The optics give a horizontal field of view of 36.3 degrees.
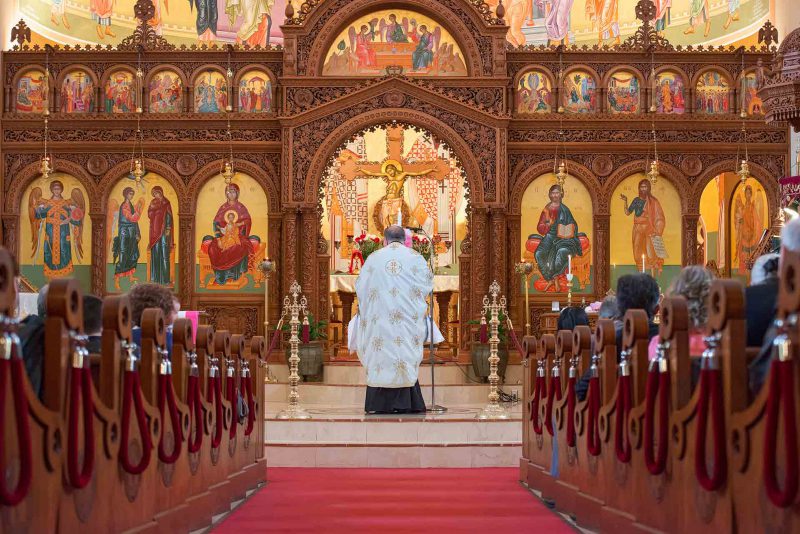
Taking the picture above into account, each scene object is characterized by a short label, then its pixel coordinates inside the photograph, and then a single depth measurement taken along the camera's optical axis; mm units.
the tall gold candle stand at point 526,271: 17766
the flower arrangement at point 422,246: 18594
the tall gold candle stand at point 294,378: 13612
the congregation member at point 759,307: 4785
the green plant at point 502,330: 17688
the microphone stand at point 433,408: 14227
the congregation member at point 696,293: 5488
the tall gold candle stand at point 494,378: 13539
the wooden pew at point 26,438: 3932
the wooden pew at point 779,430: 3895
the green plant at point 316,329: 17875
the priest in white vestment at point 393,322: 13773
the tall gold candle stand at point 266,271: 17250
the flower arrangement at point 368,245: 17609
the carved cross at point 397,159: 20875
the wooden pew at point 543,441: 9023
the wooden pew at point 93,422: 4566
